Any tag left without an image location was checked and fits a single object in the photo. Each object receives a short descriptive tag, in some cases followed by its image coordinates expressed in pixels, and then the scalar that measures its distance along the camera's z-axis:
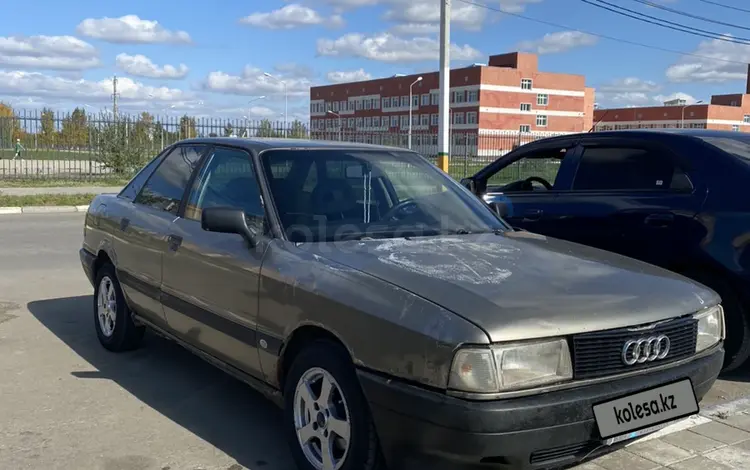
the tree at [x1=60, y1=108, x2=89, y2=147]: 22.47
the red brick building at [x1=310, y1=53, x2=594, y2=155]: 82.00
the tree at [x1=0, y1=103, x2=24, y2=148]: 22.20
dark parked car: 4.77
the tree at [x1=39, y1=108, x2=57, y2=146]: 21.78
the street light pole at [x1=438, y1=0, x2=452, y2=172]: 18.06
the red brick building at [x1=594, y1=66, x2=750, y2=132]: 83.62
